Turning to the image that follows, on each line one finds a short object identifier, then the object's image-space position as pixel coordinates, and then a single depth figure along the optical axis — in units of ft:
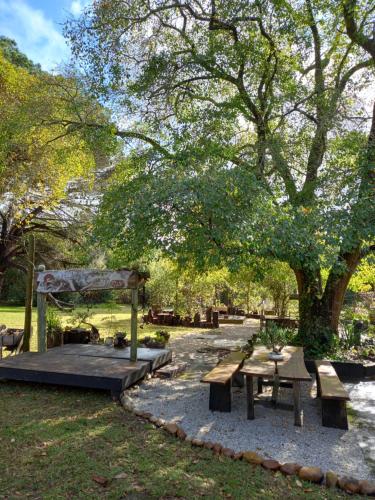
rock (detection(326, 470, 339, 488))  10.05
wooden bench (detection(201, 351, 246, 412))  15.11
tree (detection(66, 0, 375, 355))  18.83
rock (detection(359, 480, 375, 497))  9.66
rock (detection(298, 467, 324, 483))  10.23
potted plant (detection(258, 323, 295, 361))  24.61
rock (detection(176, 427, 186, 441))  12.89
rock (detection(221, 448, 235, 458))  11.54
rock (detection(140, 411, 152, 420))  14.74
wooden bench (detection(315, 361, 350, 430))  13.47
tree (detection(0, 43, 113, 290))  26.76
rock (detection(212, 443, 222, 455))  11.78
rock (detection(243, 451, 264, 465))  11.05
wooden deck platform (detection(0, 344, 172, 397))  17.48
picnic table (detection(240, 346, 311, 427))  13.99
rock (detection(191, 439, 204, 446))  12.26
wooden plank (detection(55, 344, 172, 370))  21.98
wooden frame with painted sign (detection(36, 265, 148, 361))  19.85
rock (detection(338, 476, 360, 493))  9.78
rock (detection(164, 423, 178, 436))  13.23
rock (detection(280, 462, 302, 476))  10.52
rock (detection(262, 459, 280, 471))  10.76
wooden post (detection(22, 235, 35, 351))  25.29
